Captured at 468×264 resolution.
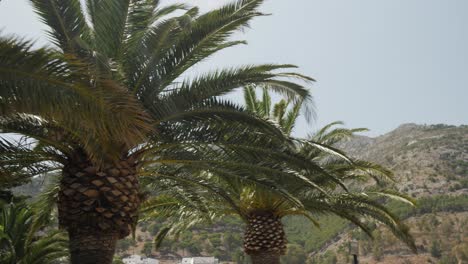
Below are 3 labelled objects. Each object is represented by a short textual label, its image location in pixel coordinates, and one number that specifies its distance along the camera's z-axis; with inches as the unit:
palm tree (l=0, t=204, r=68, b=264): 584.4
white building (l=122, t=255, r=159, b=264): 2183.8
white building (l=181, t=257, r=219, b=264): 2235.5
